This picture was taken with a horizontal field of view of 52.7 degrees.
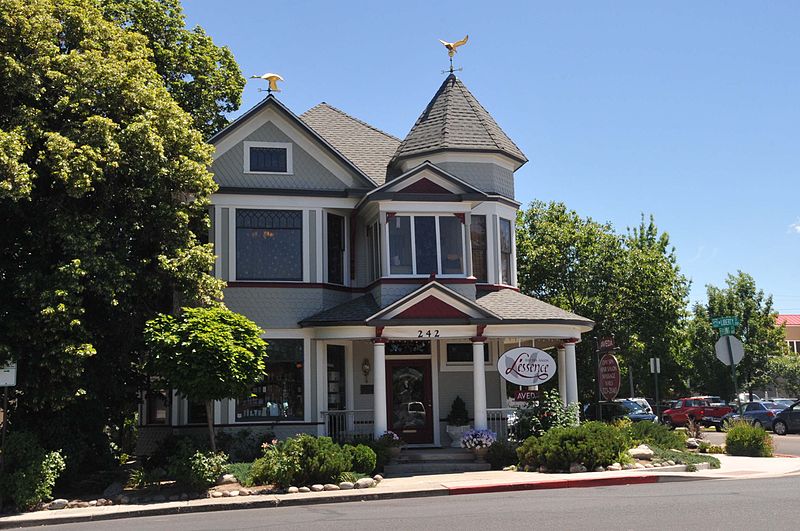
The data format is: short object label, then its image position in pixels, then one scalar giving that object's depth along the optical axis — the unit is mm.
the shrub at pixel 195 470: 15500
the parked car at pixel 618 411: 25594
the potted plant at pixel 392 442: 18188
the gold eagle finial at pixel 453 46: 23953
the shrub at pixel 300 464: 15781
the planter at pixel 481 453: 18828
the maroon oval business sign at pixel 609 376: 20484
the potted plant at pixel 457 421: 20734
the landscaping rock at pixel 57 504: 14656
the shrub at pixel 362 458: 16688
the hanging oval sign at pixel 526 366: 19438
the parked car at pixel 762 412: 34062
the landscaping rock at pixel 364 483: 15922
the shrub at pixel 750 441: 20781
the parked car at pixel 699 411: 37375
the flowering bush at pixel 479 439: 18922
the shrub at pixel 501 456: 18391
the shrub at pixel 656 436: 19516
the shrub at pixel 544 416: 18922
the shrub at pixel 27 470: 14547
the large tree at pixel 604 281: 32406
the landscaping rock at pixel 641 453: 18094
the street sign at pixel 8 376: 14539
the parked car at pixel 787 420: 32406
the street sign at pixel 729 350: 20359
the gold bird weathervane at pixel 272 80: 21656
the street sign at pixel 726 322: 21062
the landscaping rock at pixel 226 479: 16205
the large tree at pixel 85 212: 15312
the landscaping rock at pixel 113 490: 15383
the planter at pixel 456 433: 20703
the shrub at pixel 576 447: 16938
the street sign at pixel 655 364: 34122
